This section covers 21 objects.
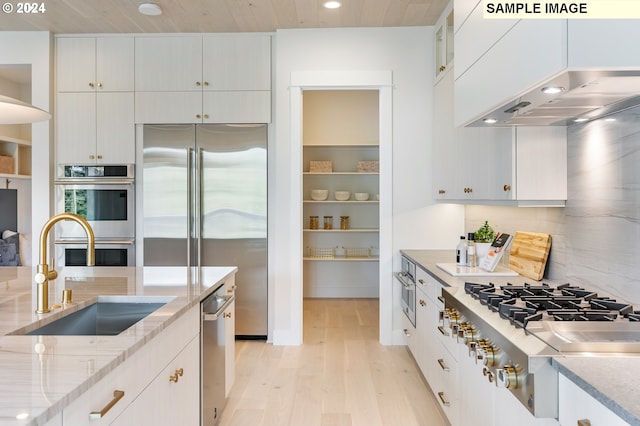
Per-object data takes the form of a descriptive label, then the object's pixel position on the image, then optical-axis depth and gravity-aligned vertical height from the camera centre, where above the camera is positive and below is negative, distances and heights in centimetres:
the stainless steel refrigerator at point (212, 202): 416 +9
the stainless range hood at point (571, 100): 144 +42
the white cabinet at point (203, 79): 415 +121
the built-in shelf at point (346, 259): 570 -58
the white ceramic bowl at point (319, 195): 583 +22
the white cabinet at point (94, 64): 422 +137
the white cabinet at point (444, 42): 346 +137
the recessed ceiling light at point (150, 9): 352 +159
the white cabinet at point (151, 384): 111 -51
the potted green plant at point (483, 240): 292 -18
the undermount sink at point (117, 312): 199 -43
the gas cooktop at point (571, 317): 133 -36
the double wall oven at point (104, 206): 424 +6
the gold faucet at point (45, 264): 167 -19
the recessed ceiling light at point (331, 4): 349 +159
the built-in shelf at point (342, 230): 573 -22
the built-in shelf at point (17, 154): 486 +65
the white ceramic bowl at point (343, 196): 580 +21
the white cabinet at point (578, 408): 98 -46
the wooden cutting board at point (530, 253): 250 -24
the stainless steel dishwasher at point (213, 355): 221 -73
